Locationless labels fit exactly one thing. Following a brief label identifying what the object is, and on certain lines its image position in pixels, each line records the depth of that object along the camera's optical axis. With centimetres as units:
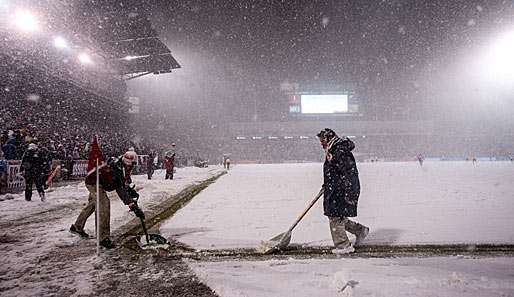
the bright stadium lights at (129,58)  3082
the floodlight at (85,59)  2773
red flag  509
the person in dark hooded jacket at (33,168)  985
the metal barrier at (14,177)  1212
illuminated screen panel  5938
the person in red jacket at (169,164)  1777
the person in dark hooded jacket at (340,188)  461
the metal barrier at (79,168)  1734
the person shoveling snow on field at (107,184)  511
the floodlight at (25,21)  1898
